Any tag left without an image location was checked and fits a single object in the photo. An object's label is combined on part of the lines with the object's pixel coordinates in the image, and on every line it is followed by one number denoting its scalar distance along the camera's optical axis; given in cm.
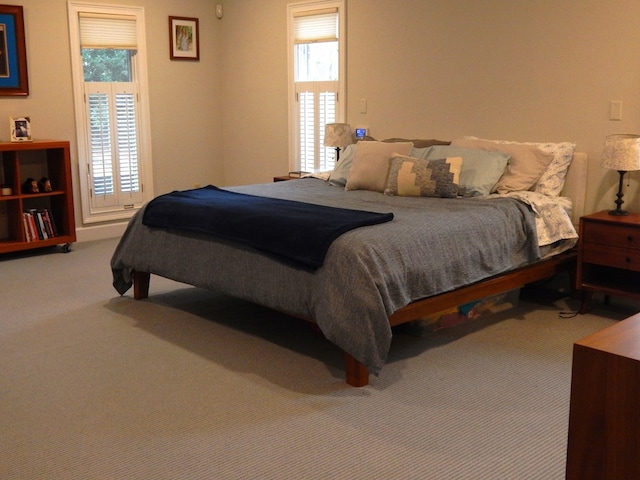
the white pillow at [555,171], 456
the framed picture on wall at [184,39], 679
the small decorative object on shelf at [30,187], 583
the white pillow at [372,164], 480
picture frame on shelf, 573
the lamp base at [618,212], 425
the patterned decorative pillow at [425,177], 444
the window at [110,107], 621
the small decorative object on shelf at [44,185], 589
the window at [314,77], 608
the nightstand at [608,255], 403
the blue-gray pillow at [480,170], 448
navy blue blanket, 339
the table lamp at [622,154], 409
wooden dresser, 158
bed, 323
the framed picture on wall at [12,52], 571
